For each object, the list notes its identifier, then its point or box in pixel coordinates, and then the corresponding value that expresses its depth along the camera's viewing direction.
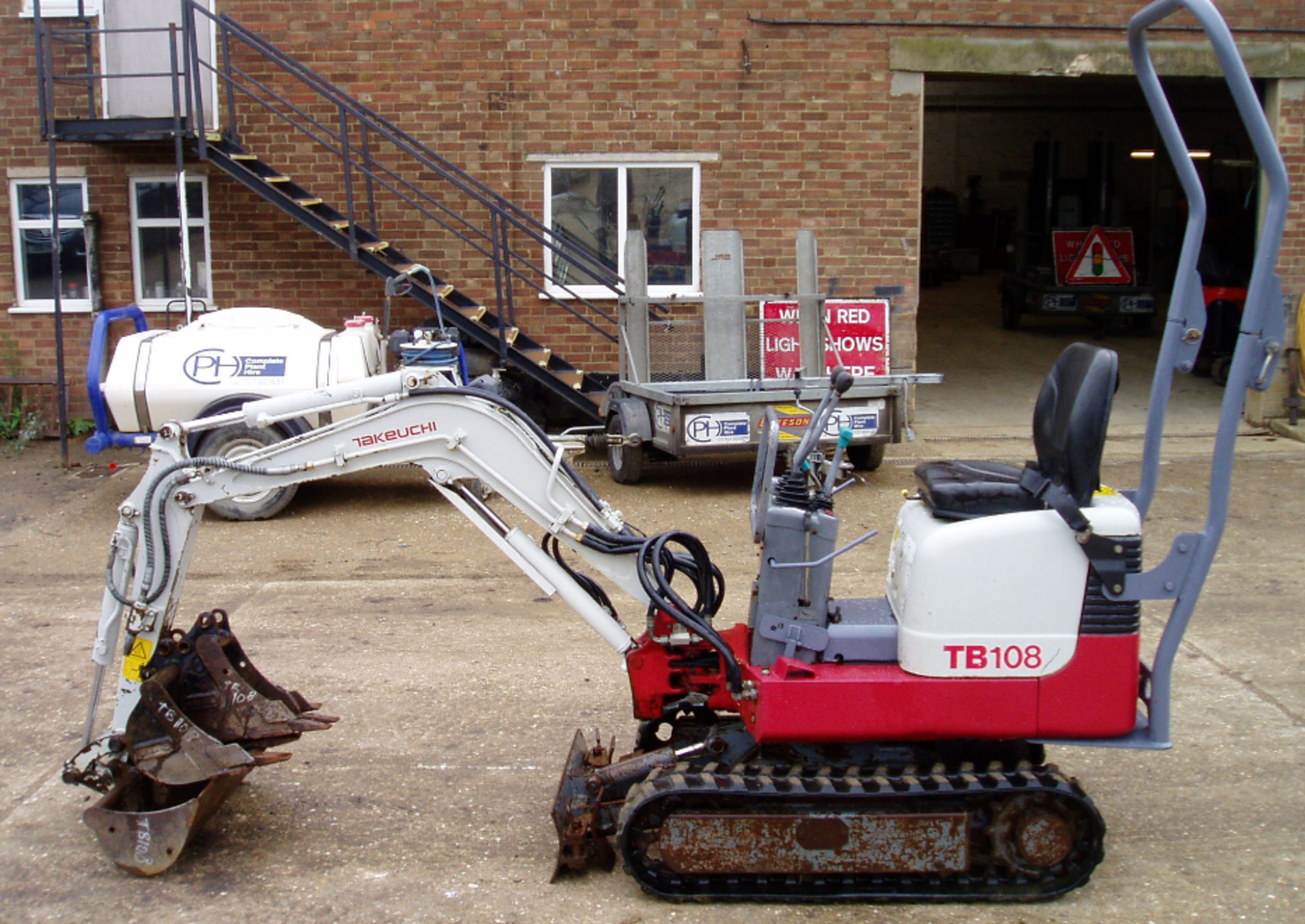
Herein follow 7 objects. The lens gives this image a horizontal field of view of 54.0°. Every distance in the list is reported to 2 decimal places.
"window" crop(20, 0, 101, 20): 12.48
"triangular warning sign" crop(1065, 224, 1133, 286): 19.50
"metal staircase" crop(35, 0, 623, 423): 11.75
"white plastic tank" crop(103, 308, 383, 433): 9.66
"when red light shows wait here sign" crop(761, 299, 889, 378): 11.60
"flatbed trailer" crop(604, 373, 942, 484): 10.05
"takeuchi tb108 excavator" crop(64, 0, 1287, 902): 3.91
